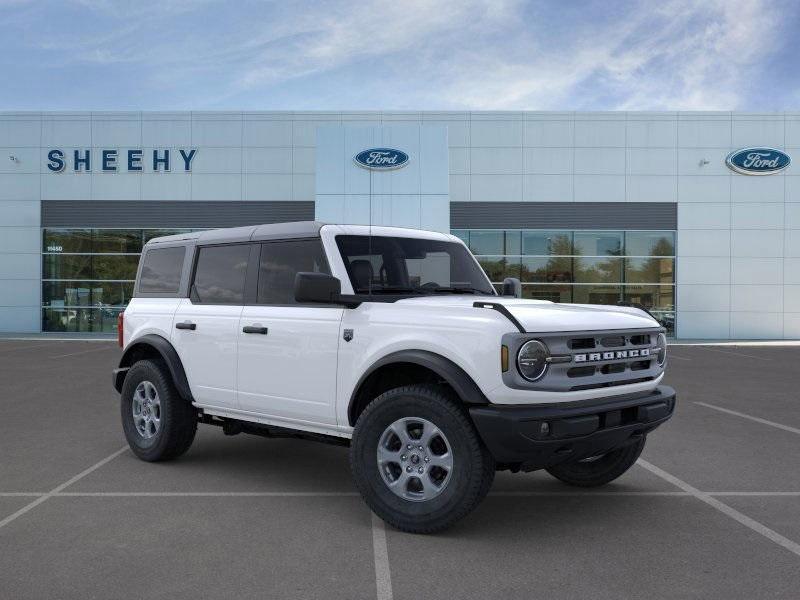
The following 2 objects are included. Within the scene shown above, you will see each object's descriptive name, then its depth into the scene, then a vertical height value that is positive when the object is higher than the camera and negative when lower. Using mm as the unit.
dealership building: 26922 +4035
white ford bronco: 4070 -476
